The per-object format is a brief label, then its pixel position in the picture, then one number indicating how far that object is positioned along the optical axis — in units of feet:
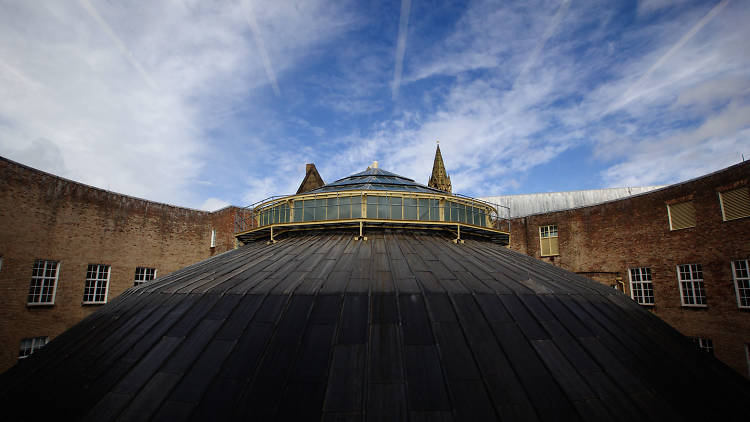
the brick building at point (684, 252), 65.67
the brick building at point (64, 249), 72.54
